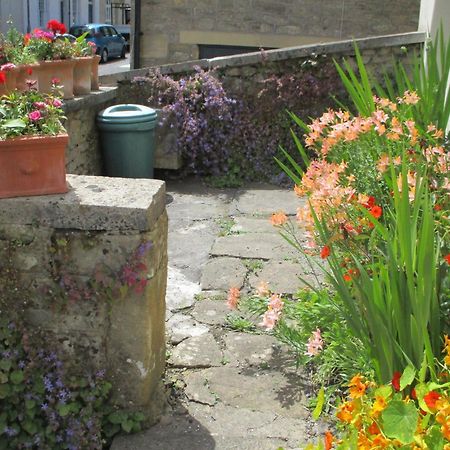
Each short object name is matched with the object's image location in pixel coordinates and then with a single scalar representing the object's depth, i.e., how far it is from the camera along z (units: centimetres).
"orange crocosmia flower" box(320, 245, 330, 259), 261
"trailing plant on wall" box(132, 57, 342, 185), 684
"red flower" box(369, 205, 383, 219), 269
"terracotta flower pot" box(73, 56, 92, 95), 602
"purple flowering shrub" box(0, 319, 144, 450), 260
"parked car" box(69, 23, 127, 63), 2642
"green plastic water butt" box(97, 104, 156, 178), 612
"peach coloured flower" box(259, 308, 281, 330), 295
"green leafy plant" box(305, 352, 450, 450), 193
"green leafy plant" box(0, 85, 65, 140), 264
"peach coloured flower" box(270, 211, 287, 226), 312
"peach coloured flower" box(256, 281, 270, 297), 316
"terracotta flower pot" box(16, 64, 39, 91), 409
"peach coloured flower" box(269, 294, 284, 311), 298
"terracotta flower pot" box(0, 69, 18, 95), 356
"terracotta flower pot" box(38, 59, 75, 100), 540
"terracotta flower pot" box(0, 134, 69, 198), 264
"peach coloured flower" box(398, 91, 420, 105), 362
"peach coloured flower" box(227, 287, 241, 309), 325
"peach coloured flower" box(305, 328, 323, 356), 281
